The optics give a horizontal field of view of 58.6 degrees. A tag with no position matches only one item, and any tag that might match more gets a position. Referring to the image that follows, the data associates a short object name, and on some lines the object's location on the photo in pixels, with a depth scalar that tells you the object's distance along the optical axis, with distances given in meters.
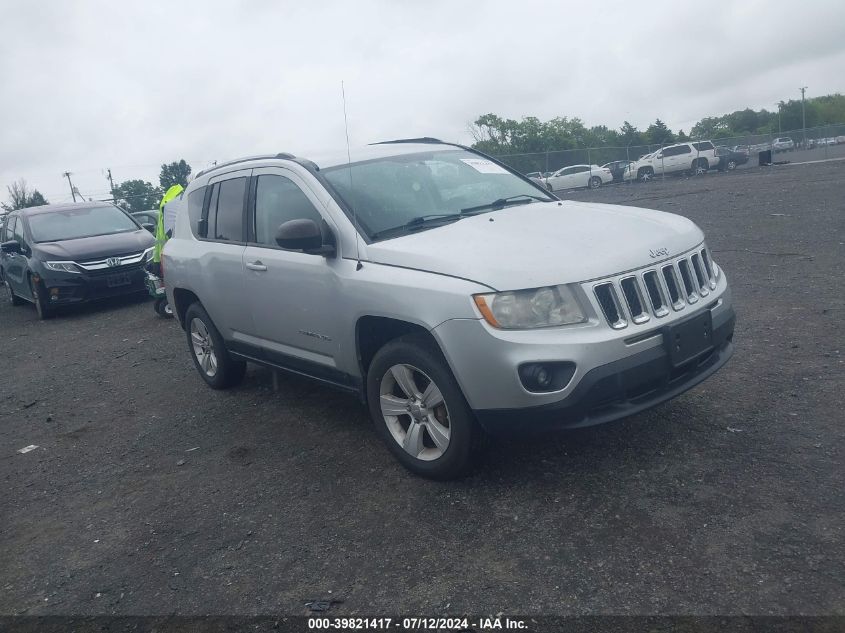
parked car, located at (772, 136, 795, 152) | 42.84
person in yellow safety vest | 9.57
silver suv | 3.59
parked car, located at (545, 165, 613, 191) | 37.50
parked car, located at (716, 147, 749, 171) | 36.38
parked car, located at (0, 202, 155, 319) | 11.71
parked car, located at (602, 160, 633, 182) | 38.00
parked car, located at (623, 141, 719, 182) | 36.12
